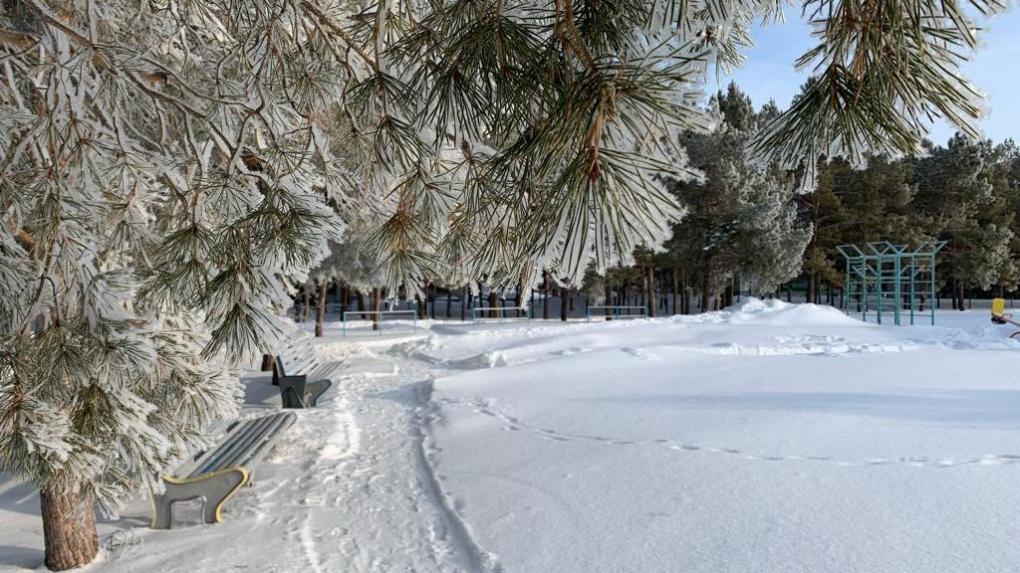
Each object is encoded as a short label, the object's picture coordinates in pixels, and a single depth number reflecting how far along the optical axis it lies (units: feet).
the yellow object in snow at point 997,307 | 73.61
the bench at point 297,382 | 29.40
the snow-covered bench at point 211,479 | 15.94
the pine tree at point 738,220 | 80.23
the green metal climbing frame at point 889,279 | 66.33
